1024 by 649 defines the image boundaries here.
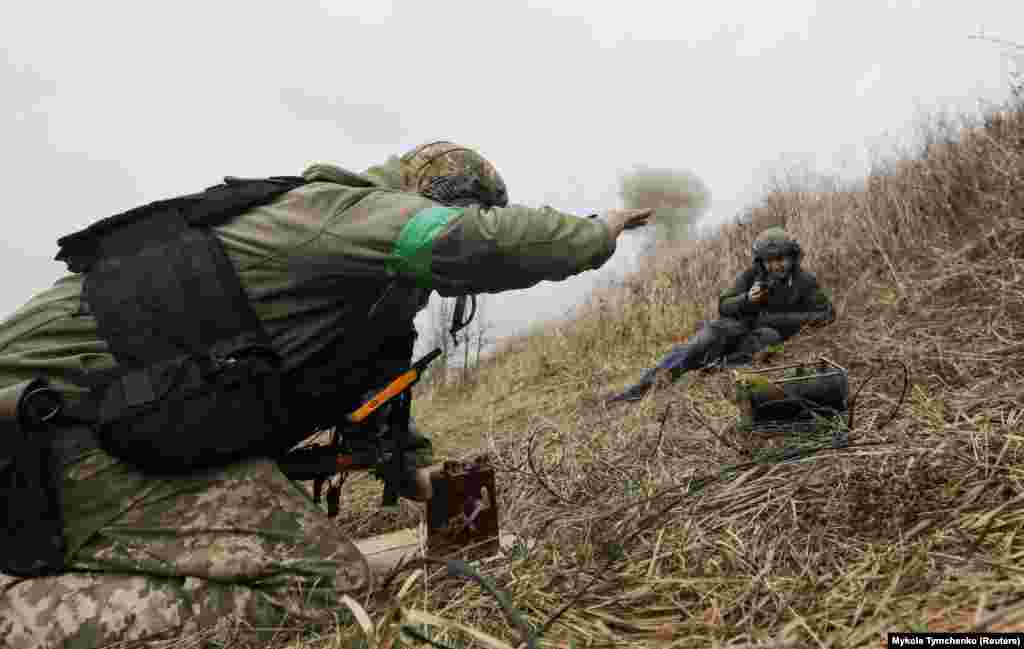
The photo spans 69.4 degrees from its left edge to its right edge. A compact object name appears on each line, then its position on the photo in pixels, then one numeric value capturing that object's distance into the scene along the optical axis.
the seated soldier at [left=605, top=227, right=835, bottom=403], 5.72
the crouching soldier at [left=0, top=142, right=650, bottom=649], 1.76
